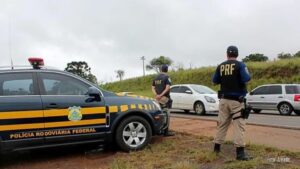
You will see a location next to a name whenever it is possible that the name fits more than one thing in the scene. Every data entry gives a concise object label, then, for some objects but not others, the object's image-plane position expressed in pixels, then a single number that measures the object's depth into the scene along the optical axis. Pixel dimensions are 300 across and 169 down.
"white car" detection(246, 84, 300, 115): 11.62
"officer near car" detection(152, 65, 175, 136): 5.66
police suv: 4.09
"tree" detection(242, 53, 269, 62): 36.03
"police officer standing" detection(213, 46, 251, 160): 4.06
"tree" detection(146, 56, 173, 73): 43.39
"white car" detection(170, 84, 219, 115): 10.70
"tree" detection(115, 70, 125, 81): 43.95
